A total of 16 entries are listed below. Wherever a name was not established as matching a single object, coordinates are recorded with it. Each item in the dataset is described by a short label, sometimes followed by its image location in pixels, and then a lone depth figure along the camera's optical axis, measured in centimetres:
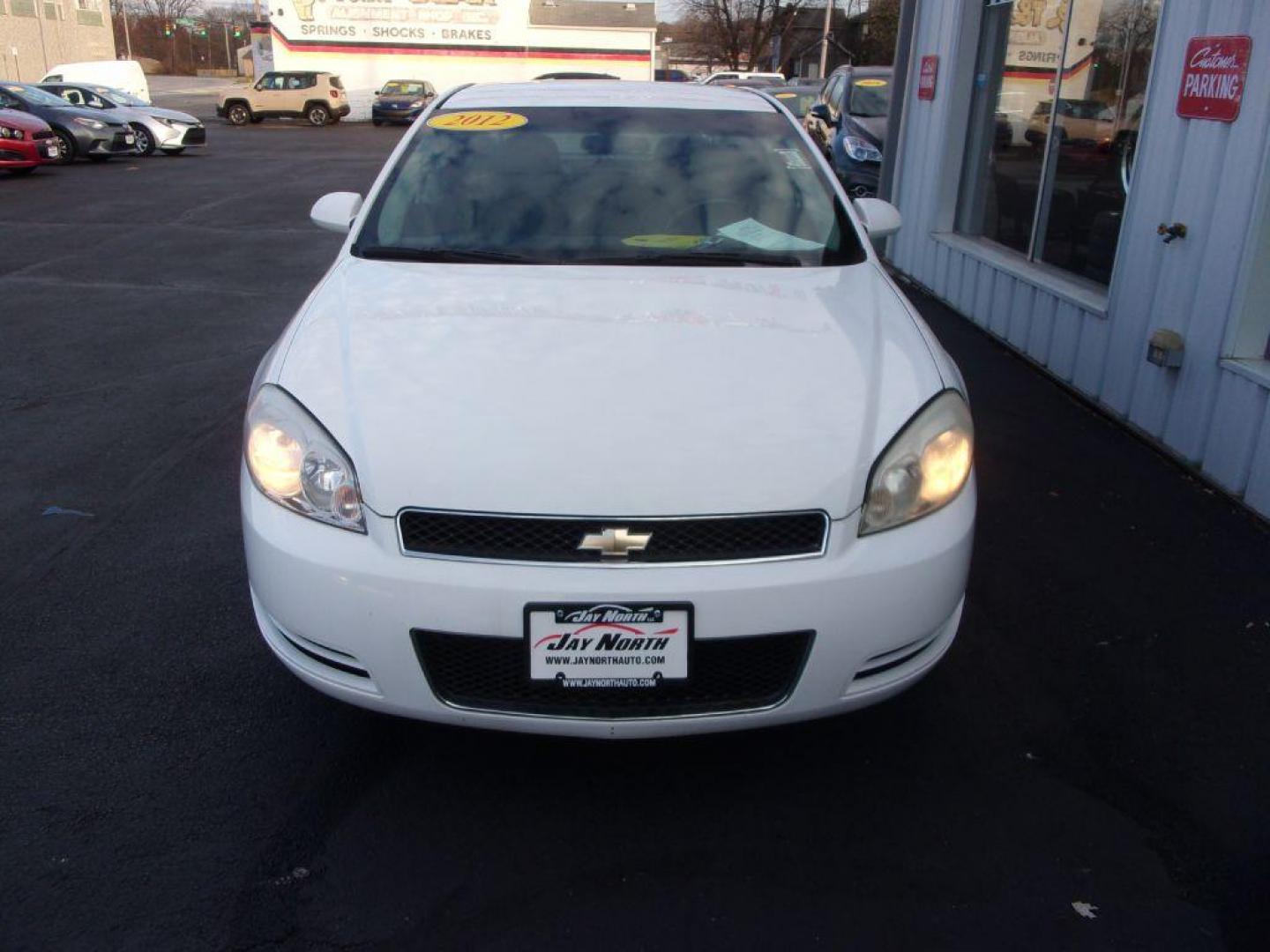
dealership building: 481
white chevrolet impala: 240
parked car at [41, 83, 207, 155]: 2247
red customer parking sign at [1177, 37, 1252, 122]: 481
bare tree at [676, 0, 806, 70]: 6363
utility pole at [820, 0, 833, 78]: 4547
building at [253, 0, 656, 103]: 4462
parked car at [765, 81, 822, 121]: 2055
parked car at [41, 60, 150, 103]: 2909
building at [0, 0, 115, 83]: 4156
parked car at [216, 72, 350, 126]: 3797
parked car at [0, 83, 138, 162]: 1969
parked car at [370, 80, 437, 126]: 3797
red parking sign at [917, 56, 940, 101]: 917
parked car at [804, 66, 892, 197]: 1216
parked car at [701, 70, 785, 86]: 3725
